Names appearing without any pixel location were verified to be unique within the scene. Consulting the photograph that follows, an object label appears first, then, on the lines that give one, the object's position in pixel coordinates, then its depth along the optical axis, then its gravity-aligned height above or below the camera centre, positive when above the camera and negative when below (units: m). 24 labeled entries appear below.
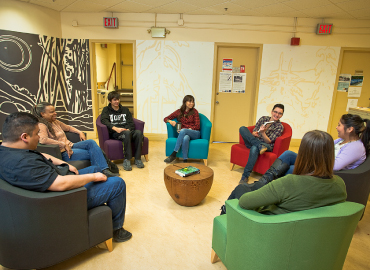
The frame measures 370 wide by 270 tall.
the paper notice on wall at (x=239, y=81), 5.20 +0.07
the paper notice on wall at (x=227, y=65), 5.14 +0.39
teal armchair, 3.94 -0.94
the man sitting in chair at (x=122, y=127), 3.77 -0.72
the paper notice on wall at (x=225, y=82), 5.19 +0.04
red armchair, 3.40 -0.96
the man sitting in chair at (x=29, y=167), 1.55 -0.56
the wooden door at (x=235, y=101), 5.11 -0.35
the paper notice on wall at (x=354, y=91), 5.15 -0.05
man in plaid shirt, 3.41 -0.71
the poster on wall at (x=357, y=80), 5.13 +0.18
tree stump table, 2.58 -1.06
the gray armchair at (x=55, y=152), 2.66 -0.78
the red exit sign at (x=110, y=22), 4.82 +1.10
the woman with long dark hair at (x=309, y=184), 1.39 -0.54
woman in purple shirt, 2.33 -0.52
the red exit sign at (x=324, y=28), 4.75 +1.12
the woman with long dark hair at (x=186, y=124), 3.93 -0.69
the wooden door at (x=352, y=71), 5.05 +0.35
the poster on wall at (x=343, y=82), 5.12 +0.13
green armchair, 1.30 -0.80
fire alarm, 4.84 +0.87
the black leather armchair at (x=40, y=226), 1.49 -0.93
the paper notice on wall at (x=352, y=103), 5.21 -0.30
